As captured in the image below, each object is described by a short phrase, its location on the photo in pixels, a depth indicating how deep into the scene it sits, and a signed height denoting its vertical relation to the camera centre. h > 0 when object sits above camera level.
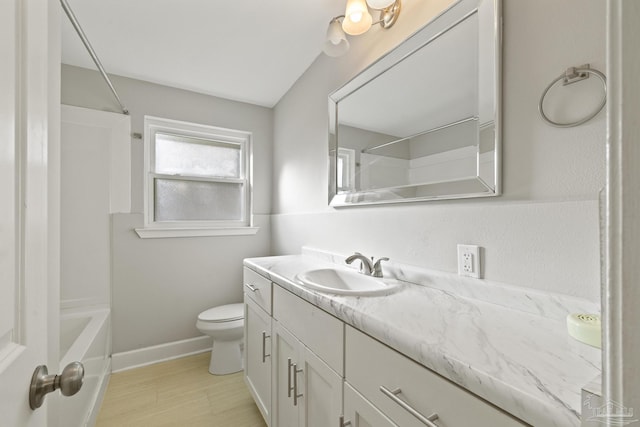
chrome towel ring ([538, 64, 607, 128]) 0.67 +0.37
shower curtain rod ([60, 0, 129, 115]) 1.23 +0.93
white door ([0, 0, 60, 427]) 0.38 +0.02
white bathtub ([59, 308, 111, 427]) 1.24 -0.81
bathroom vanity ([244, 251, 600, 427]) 0.46 -0.31
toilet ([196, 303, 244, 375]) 1.97 -0.95
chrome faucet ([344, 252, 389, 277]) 1.23 -0.25
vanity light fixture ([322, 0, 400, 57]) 1.21 +0.97
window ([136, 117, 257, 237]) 2.24 +0.32
